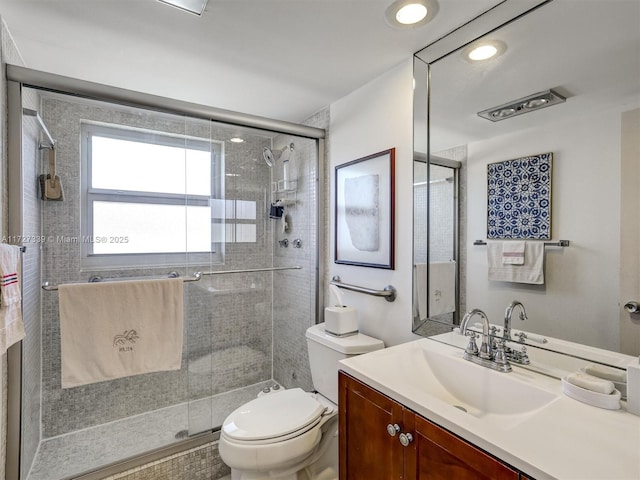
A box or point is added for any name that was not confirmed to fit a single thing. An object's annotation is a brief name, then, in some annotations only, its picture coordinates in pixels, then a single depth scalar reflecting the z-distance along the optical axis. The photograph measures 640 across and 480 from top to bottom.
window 1.84
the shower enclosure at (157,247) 1.61
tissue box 1.76
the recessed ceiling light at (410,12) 1.20
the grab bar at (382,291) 1.70
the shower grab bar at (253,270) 2.17
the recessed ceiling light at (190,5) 1.21
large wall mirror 0.98
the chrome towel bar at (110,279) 1.61
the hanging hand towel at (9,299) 1.14
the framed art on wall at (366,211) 1.73
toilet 1.39
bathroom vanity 0.71
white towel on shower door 1.56
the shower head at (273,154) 2.22
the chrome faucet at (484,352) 1.15
